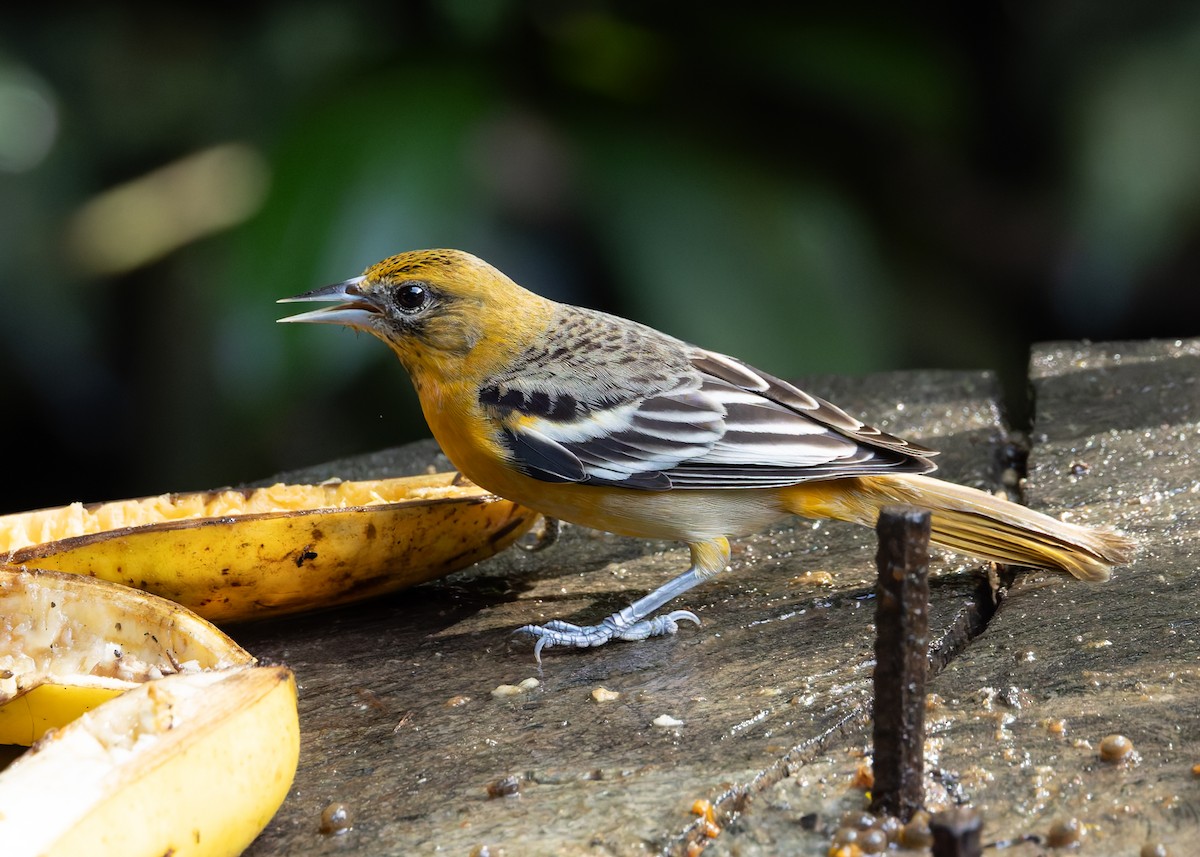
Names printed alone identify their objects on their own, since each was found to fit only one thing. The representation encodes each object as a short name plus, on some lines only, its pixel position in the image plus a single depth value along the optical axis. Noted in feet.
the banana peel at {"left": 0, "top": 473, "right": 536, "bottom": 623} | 19.74
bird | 21.62
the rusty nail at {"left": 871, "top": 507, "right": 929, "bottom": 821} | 13.20
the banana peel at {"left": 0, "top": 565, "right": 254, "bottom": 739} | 16.83
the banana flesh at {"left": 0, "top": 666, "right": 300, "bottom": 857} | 12.66
